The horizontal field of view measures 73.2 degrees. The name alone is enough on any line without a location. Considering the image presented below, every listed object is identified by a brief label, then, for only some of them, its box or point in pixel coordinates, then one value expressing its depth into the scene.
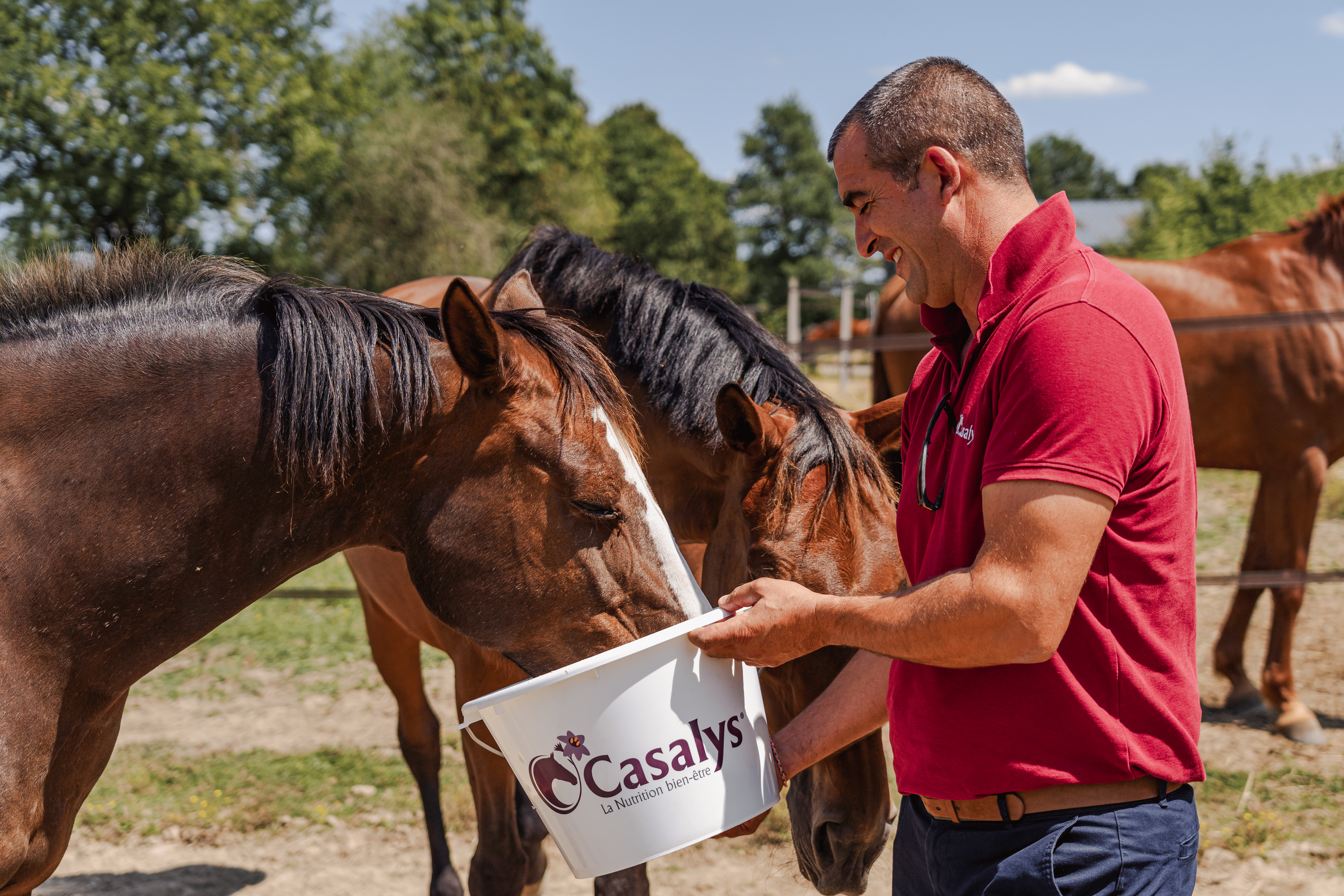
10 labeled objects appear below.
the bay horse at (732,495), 1.88
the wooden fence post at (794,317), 20.98
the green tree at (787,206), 47.50
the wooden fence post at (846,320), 22.25
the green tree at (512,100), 30.34
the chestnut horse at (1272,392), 4.50
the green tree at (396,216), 24.28
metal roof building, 50.44
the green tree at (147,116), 18.00
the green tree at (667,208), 42.94
